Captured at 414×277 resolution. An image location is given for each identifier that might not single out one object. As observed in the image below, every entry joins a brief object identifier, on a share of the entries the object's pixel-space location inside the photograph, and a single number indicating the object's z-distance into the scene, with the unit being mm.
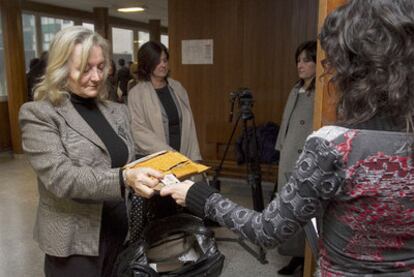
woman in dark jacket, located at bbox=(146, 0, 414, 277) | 716
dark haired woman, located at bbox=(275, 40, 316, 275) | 2482
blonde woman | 1194
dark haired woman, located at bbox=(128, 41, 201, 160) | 2580
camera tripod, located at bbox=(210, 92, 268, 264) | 2754
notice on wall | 4191
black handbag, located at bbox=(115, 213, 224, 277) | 1274
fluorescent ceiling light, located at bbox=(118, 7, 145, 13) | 7091
